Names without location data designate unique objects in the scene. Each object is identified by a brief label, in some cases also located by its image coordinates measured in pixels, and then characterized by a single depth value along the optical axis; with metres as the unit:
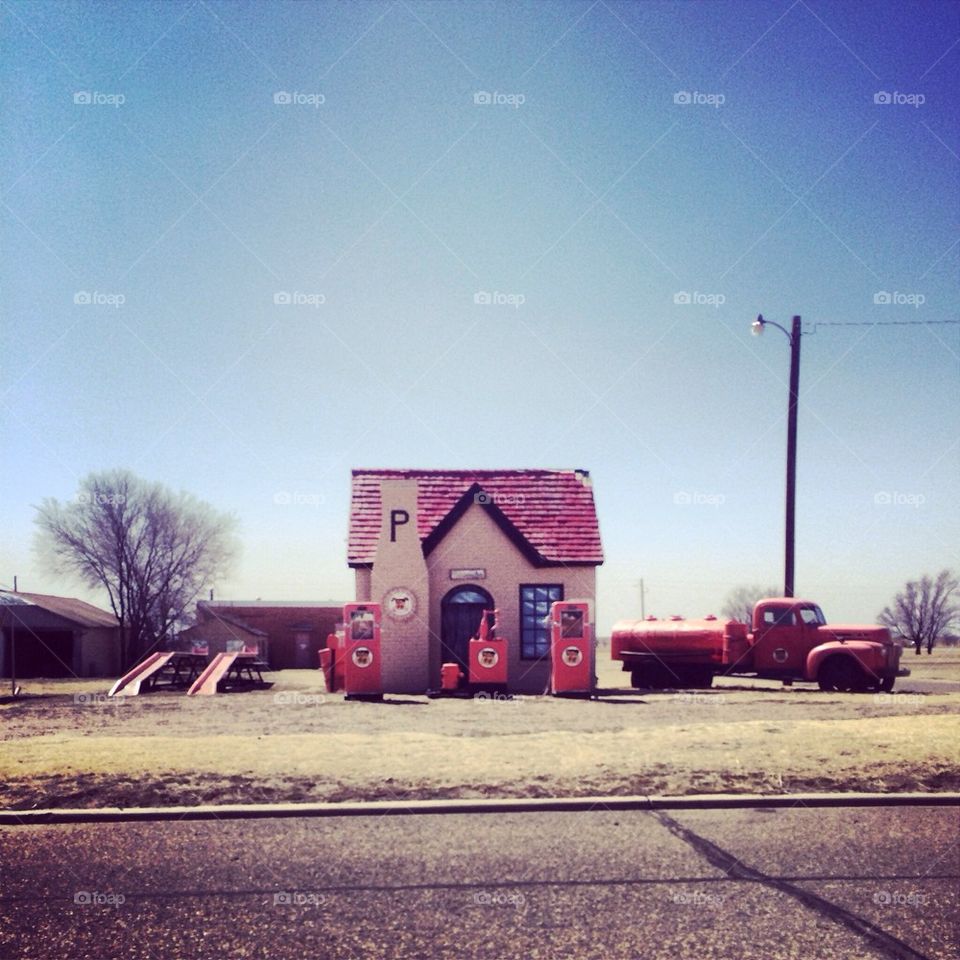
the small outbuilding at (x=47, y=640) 48.91
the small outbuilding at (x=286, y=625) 56.09
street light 24.05
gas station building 22.28
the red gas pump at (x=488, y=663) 20.25
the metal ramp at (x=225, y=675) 23.11
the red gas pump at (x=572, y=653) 19.50
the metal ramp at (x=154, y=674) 23.73
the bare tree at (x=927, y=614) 67.75
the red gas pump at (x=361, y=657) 18.83
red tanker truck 20.91
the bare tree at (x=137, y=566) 51.31
